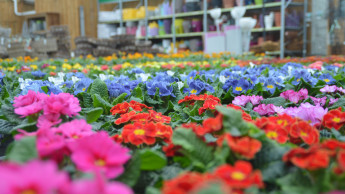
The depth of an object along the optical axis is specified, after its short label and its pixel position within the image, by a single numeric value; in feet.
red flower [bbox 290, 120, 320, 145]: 2.09
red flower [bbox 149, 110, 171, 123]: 3.06
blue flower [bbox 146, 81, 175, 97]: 4.28
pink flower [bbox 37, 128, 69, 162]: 1.65
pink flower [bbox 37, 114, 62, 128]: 2.31
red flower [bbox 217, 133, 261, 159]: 1.70
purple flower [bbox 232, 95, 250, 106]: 3.94
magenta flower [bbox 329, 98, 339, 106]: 3.93
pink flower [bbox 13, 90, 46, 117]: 2.37
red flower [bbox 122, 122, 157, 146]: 2.27
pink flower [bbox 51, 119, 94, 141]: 2.06
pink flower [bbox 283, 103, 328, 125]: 2.75
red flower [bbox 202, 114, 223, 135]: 2.01
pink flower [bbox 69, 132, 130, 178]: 1.54
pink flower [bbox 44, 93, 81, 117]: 2.33
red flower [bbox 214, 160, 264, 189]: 1.42
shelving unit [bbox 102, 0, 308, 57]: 22.74
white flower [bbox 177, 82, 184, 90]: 4.94
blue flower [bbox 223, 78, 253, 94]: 4.59
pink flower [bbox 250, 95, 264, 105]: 3.93
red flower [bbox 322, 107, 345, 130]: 2.50
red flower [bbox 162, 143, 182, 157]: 2.09
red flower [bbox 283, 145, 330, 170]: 1.55
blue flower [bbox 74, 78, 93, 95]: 4.53
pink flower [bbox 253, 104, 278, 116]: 3.49
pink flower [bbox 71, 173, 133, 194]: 1.17
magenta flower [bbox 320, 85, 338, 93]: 4.46
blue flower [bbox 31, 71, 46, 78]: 6.57
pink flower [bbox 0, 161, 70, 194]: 1.15
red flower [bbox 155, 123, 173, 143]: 2.38
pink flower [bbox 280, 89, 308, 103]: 4.16
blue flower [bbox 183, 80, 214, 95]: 4.66
